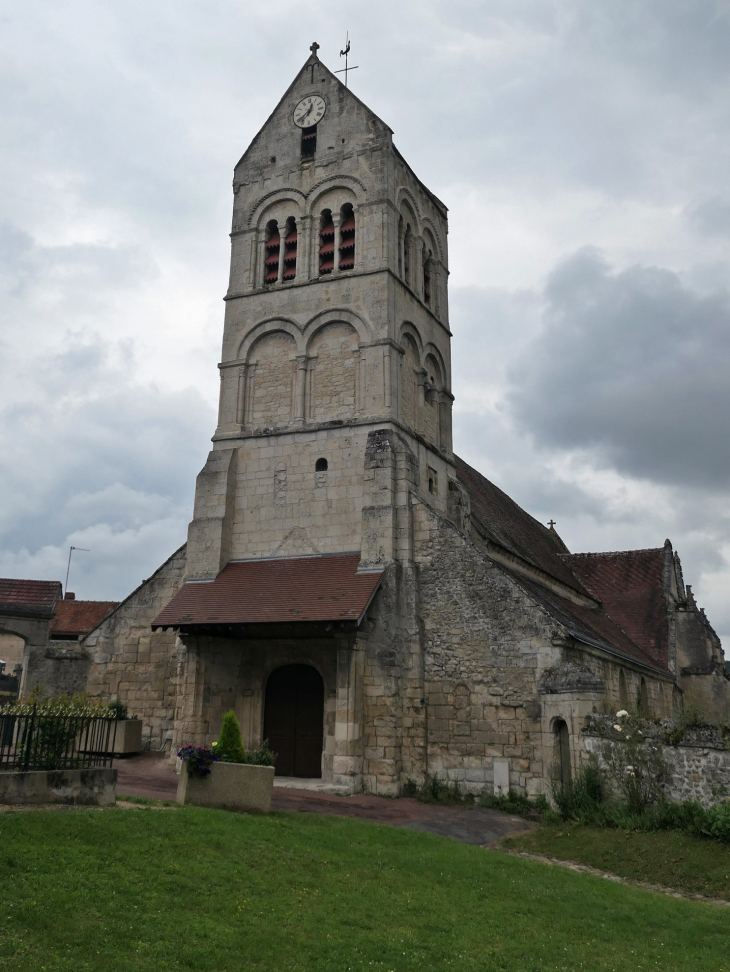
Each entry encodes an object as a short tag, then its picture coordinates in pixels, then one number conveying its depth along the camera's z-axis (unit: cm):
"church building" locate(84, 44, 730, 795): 1680
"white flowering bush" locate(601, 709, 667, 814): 1339
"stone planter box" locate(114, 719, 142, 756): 1839
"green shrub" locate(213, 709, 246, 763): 1256
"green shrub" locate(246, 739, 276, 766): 1367
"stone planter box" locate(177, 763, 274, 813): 1182
